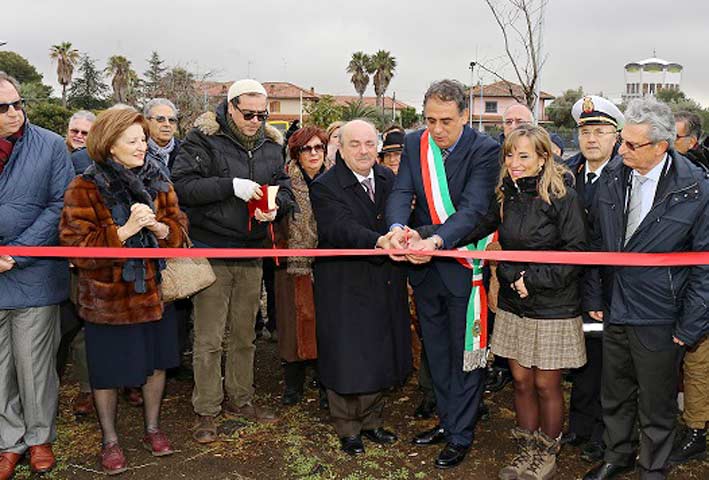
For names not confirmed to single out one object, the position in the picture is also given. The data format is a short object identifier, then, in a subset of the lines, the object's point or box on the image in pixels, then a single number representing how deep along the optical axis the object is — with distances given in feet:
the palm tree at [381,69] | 210.59
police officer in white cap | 14.74
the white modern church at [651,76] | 289.12
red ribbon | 11.69
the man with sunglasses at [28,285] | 13.01
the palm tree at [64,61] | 195.52
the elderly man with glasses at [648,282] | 11.79
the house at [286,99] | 215.00
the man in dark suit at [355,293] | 14.51
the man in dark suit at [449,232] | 13.65
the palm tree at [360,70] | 211.82
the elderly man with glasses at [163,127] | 19.58
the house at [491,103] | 221.46
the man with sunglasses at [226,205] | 14.92
